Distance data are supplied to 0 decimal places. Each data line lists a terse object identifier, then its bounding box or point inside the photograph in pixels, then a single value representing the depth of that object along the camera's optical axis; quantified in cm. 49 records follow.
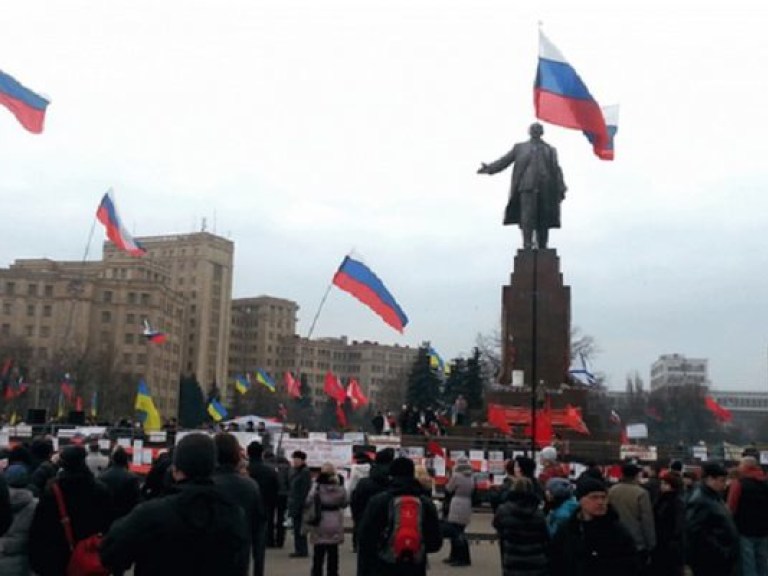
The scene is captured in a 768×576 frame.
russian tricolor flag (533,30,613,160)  1623
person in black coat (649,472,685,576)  933
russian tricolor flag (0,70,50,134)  1711
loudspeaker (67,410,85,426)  2809
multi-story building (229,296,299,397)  14912
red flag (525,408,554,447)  2059
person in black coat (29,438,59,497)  835
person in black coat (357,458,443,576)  691
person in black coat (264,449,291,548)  1380
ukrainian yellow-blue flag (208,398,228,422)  3903
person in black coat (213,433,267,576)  726
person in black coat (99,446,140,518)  810
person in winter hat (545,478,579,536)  768
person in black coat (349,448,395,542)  915
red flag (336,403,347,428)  3591
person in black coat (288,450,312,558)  1212
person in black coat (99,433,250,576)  441
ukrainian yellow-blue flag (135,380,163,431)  2675
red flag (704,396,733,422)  3412
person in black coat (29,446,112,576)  648
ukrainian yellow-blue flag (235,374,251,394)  5120
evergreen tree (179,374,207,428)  6750
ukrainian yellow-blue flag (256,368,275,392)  5066
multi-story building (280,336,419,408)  15762
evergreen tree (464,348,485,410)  4678
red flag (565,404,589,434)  2264
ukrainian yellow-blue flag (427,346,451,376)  3943
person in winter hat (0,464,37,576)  680
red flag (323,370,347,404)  3766
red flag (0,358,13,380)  3994
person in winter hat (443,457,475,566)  1220
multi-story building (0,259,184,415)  10050
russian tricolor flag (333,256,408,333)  1720
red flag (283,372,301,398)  2619
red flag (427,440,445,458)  1912
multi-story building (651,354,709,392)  17062
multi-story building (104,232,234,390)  12838
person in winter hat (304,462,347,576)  1038
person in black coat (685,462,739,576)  830
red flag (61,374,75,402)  4274
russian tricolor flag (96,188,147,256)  2092
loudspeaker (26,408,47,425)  2641
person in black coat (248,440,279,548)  1109
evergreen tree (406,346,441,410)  5022
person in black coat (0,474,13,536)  632
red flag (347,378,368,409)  3928
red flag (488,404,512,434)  2091
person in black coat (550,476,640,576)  627
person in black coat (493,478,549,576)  742
